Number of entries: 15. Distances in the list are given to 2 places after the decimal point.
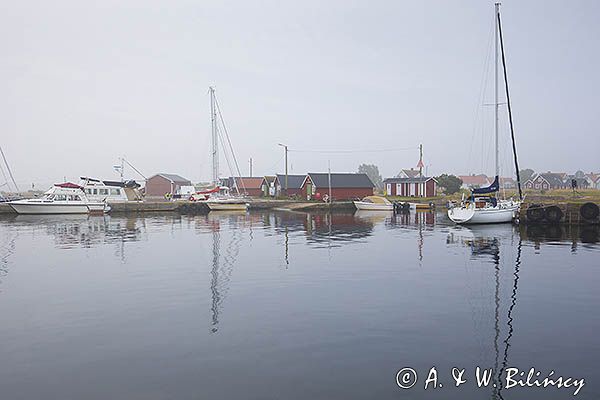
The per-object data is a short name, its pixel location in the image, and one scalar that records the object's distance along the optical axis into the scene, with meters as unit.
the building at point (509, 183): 164.12
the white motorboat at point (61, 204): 59.78
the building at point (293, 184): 92.19
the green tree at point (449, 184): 101.31
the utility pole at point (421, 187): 90.04
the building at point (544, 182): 117.99
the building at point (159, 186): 109.80
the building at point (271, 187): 96.46
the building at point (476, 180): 152.68
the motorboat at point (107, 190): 68.88
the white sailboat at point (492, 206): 43.06
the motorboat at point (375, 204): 71.44
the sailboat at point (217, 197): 71.38
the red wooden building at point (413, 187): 90.38
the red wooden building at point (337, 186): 85.94
